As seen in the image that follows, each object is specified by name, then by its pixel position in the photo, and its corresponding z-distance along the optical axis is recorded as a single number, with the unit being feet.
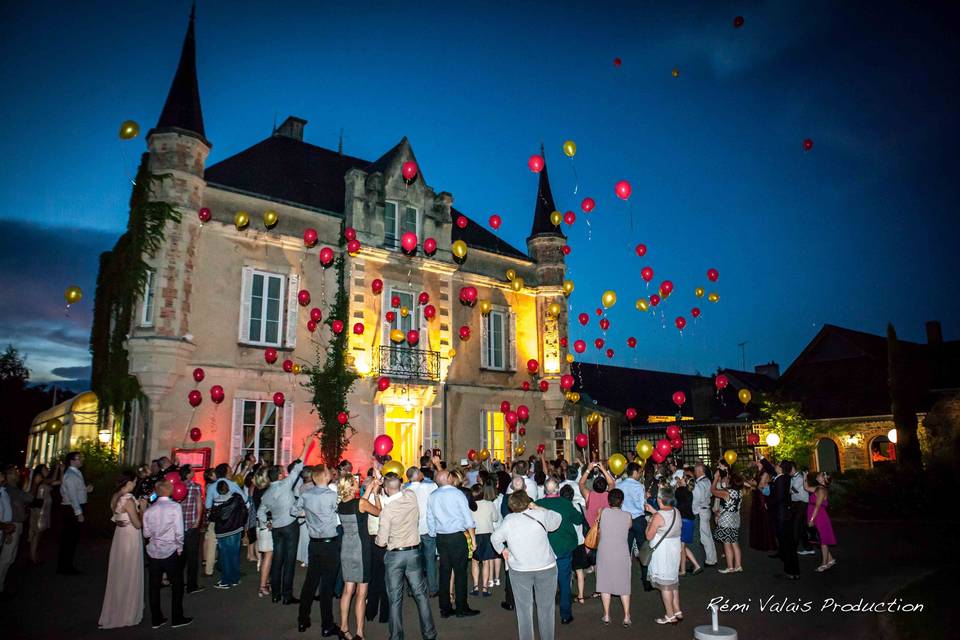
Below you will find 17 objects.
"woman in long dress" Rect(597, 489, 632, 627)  24.02
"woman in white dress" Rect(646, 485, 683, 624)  23.52
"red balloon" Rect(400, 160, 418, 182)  54.95
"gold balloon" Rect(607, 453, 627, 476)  33.68
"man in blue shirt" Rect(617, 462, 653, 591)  30.68
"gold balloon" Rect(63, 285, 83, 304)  42.31
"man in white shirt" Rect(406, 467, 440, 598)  27.45
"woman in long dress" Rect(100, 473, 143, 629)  24.36
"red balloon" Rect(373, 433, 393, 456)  44.64
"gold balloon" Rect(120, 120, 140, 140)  41.24
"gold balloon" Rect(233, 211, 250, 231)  50.11
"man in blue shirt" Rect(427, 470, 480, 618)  25.96
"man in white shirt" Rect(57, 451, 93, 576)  33.76
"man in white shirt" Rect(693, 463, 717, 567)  34.14
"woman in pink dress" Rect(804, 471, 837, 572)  33.22
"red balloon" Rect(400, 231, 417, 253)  54.49
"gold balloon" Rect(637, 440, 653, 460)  40.98
